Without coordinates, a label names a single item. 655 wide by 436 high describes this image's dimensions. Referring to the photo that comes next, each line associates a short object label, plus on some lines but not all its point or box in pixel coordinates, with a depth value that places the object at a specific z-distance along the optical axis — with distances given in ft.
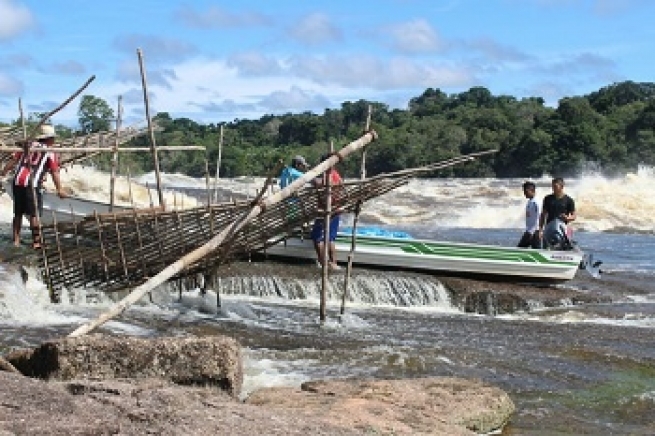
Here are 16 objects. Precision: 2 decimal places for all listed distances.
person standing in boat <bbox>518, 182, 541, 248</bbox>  52.65
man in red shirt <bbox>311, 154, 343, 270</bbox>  40.54
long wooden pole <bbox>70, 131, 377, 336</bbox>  29.04
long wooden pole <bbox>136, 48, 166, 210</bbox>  41.19
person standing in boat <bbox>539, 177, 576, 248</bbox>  51.75
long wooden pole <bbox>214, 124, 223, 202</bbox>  49.20
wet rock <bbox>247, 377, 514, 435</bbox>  21.45
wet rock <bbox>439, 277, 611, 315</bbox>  50.39
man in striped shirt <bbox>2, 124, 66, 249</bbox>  42.65
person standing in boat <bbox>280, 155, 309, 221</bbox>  44.34
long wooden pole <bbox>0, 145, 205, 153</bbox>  34.22
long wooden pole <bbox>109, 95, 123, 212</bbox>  46.57
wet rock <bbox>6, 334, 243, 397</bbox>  21.08
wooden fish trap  39.11
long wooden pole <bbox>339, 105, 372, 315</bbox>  41.54
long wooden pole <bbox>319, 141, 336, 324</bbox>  40.27
